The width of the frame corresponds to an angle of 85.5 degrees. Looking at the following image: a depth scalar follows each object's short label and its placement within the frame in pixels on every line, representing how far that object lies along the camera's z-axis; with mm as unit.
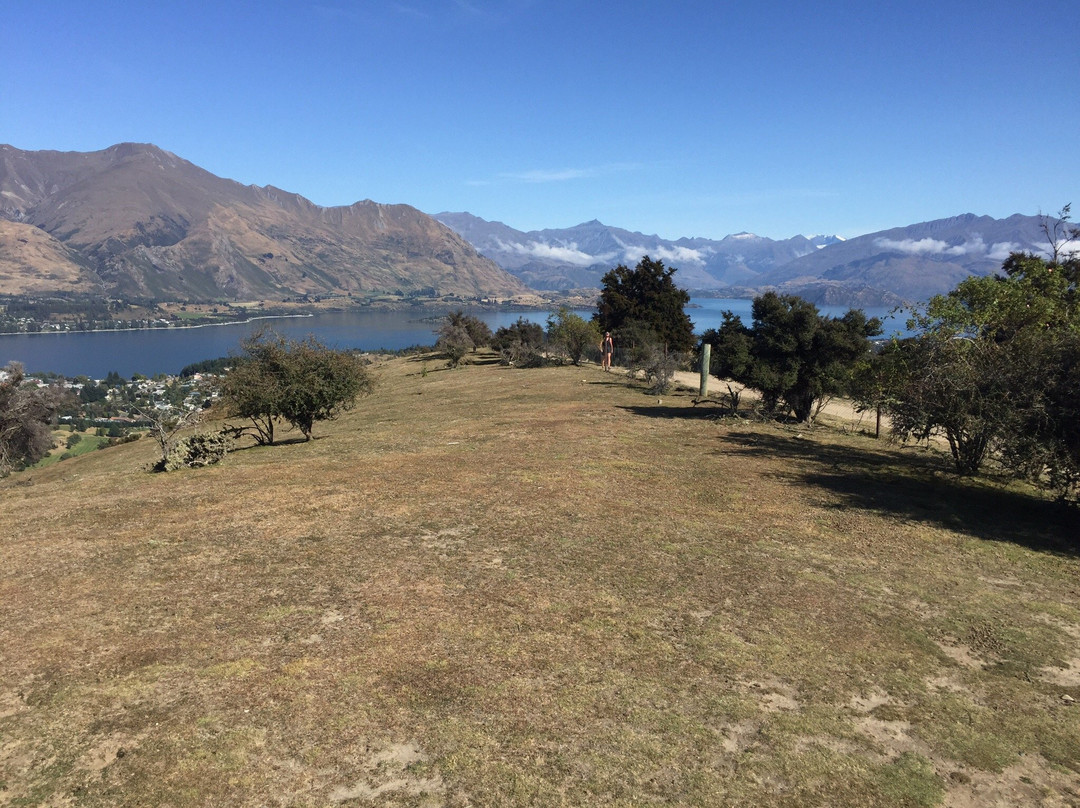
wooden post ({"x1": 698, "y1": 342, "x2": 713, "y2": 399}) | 29484
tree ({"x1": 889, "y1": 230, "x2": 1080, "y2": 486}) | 12688
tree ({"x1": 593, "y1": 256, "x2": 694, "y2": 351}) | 55719
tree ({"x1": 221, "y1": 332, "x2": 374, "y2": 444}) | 21656
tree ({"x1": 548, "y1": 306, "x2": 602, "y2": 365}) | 52688
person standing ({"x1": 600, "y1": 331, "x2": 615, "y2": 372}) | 48500
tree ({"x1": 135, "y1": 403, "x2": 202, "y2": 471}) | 18594
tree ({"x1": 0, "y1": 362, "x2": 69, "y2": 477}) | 30016
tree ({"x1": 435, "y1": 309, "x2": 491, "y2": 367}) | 58250
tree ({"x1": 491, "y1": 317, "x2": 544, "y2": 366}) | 53062
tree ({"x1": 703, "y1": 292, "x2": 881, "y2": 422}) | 23375
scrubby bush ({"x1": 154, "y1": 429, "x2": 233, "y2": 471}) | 18500
